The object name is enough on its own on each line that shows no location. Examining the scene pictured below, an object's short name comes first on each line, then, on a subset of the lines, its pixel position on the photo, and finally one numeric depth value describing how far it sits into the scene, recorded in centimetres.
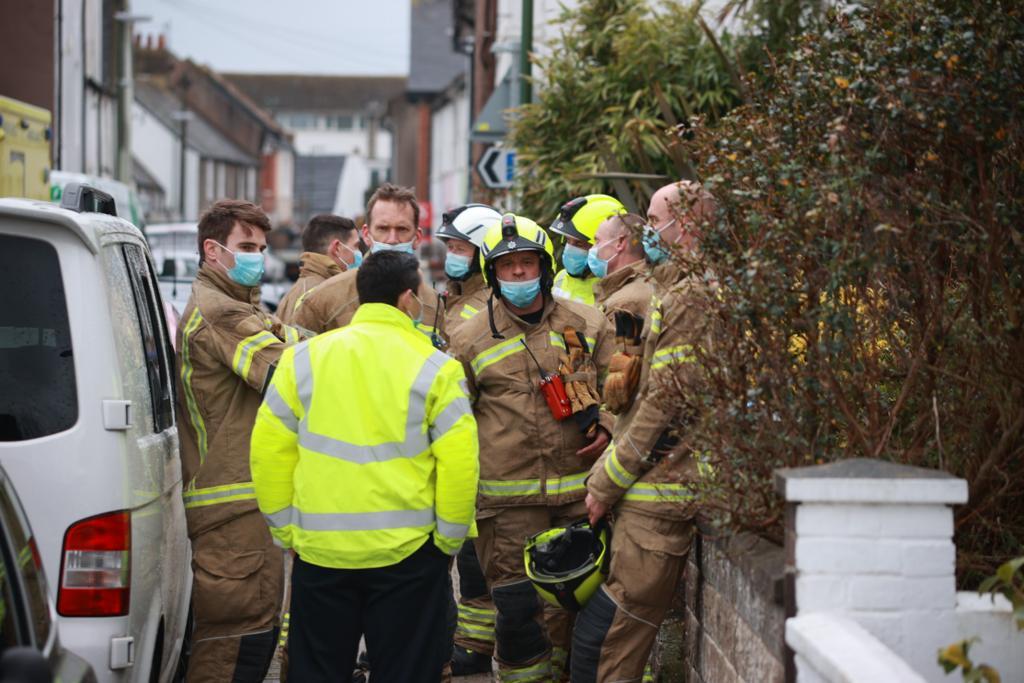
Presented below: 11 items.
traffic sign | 3010
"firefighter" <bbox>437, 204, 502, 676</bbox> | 1355
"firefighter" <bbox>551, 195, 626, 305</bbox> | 1461
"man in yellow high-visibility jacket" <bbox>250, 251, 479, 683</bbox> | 938
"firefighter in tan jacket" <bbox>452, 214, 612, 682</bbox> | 1200
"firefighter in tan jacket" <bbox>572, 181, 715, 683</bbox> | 1022
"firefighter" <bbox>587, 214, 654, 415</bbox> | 1074
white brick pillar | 769
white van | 875
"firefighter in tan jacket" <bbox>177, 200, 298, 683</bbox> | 1134
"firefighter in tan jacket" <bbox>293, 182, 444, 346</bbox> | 1392
